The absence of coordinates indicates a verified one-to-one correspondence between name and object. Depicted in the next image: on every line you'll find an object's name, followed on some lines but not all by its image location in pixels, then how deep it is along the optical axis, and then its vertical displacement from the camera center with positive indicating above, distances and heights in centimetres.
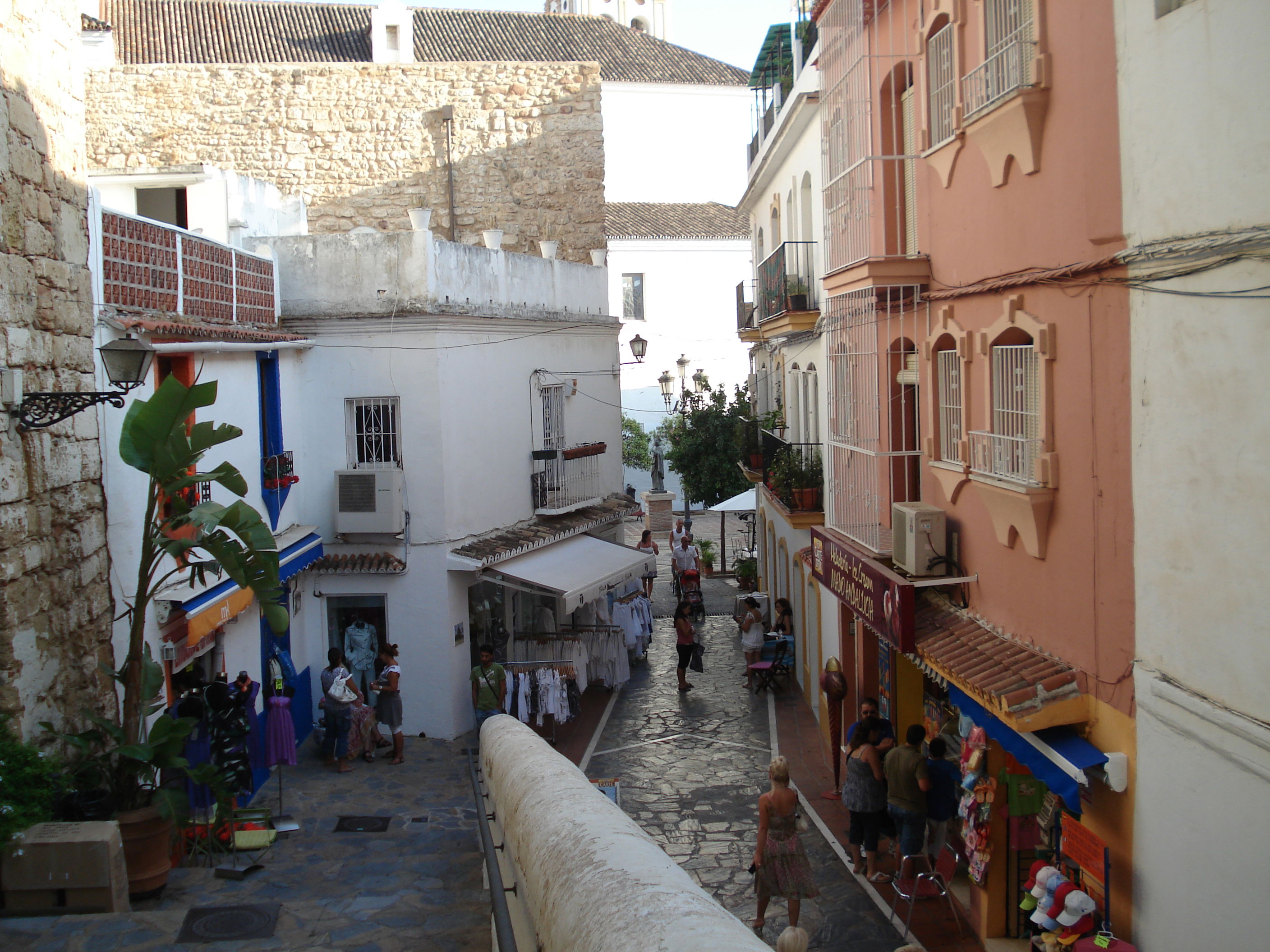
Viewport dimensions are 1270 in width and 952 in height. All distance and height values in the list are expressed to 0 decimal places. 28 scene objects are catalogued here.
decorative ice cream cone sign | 1220 -317
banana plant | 829 -59
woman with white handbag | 1338 -322
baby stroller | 2184 -334
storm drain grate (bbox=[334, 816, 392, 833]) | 1120 -397
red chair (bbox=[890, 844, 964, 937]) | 907 -385
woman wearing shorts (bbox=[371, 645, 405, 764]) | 1408 -337
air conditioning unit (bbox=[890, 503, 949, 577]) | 955 -105
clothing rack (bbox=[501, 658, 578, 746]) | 1532 -327
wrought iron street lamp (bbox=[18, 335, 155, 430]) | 802 +35
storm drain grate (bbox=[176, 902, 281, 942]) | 678 -307
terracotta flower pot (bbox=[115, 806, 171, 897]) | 784 -289
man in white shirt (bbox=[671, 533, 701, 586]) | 2455 -298
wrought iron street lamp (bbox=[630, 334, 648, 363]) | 2238 +156
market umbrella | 2352 -173
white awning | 1576 -214
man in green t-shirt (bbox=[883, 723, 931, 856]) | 916 -315
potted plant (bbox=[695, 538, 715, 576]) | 2830 -340
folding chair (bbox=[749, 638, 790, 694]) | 1723 -388
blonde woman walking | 859 -337
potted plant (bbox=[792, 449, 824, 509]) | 1490 -89
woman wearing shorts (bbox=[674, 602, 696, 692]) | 1734 -338
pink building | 674 +14
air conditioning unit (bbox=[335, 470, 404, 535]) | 1506 -92
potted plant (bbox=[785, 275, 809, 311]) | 1547 +176
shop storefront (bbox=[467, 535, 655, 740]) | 1502 -317
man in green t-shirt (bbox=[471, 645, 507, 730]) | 1430 -329
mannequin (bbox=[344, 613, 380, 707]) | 1529 -299
